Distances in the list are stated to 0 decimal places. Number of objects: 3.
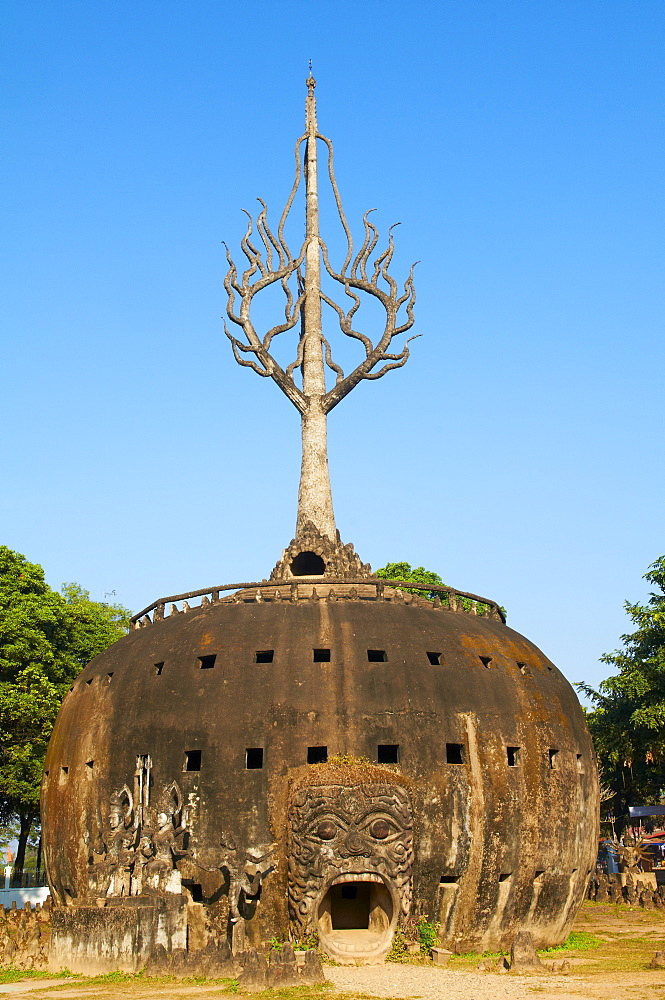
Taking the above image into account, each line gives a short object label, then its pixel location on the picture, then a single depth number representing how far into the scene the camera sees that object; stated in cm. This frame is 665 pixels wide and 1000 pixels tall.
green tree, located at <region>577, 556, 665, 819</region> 4378
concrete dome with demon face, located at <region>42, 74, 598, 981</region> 2336
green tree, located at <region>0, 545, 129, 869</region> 3716
